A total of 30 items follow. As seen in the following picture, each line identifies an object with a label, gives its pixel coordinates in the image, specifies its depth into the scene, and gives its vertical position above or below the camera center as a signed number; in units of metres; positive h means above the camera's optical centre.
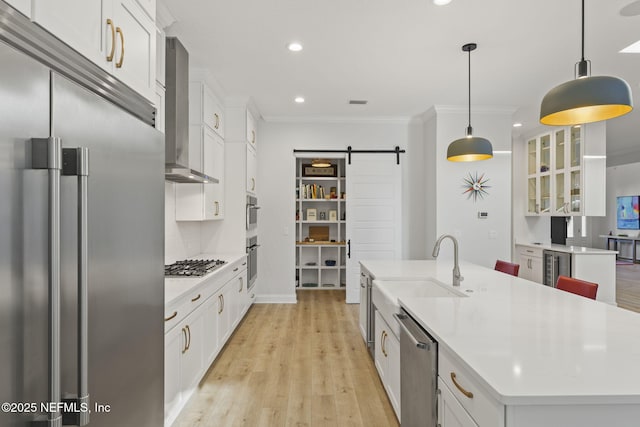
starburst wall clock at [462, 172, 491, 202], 5.12 +0.43
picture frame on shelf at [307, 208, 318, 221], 6.58 +0.03
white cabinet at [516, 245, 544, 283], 5.49 -0.73
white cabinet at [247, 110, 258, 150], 4.79 +1.17
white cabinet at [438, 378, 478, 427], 1.23 -0.71
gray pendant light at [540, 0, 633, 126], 1.67 +0.57
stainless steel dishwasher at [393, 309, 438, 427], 1.51 -0.73
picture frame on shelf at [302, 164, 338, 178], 6.60 +0.80
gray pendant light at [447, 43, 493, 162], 3.12 +0.60
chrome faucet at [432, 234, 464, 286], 2.57 -0.40
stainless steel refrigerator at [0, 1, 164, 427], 0.76 -0.06
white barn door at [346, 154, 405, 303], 5.59 +0.11
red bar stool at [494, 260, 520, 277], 3.41 -0.50
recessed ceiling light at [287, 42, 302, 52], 3.16 +1.49
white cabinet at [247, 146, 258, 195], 4.80 +0.62
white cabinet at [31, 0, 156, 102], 1.04 +0.63
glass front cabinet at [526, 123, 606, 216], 5.11 +0.68
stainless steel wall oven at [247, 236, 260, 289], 4.74 -0.59
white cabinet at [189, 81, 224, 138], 3.63 +1.13
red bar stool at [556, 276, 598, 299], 2.38 -0.48
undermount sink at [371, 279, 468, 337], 2.28 -0.55
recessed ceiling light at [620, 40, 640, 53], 3.17 +1.49
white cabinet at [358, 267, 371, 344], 3.57 -0.88
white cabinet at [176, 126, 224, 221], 3.62 +0.27
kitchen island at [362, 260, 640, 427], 1.01 -0.48
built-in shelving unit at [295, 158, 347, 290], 6.53 -0.19
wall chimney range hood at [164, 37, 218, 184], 2.73 +0.79
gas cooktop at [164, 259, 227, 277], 2.83 -0.44
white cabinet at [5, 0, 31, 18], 0.86 +0.50
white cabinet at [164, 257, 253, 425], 2.16 -0.87
